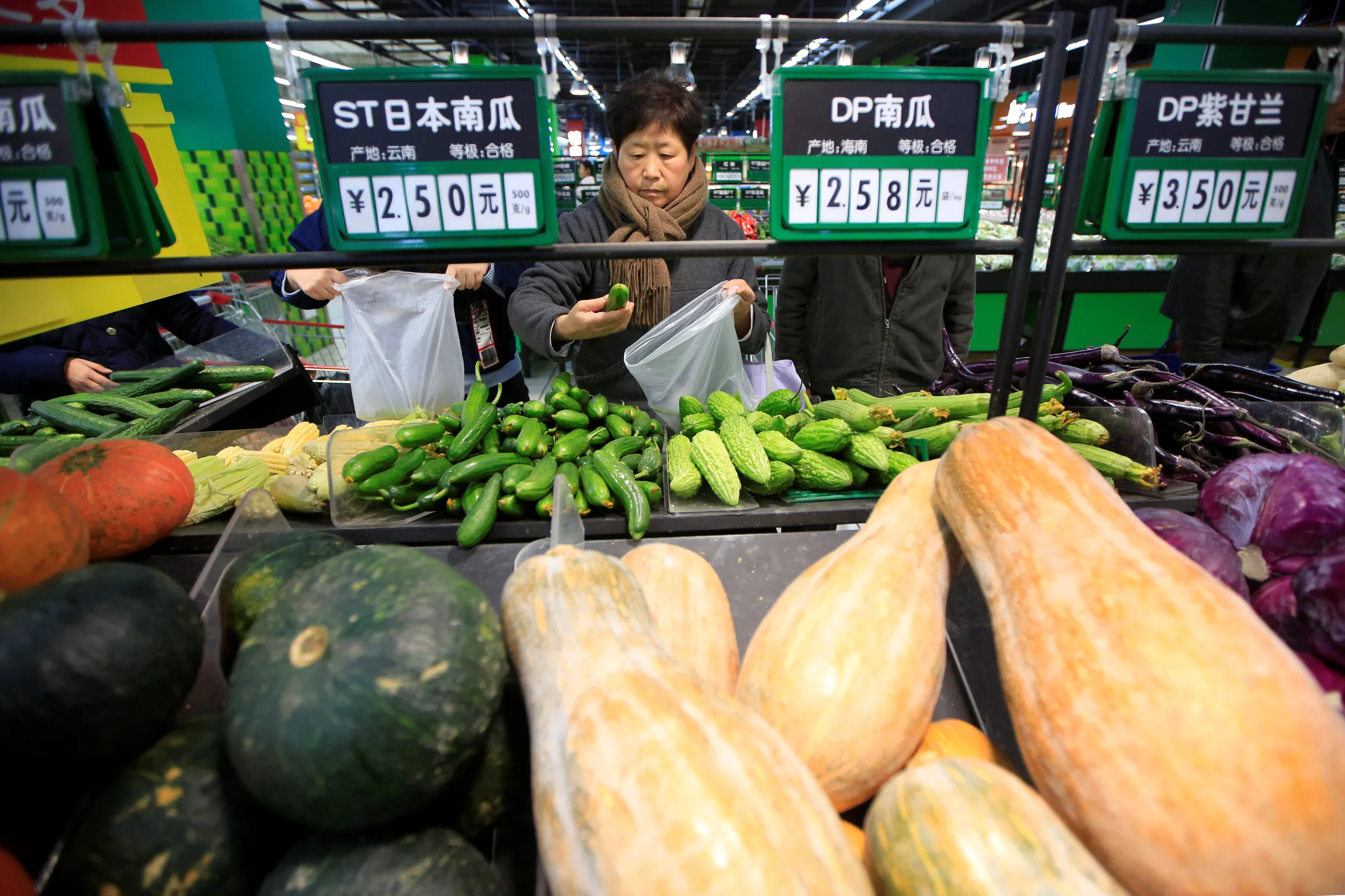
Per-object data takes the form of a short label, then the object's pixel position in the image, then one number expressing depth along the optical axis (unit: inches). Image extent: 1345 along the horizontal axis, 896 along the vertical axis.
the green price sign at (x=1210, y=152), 41.2
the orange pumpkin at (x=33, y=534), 32.6
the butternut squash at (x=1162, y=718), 22.5
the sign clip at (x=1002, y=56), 41.5
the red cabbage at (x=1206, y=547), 39.2
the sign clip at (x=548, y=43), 39.9
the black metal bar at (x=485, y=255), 41.0
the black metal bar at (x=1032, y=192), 40.3
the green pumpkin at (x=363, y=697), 24.1
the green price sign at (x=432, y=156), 40.3
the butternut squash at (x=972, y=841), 22.6
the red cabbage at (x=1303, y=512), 43.2
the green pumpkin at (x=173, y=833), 24.7
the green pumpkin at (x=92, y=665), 25.0
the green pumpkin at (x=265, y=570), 34.3
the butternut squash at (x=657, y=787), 21.7
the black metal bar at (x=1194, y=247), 42.9
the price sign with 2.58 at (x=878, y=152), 40.9
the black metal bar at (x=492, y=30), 38.0
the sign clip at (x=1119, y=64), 40.1
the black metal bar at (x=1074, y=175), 39.4
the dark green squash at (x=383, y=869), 24.2
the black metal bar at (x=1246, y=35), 38.7
